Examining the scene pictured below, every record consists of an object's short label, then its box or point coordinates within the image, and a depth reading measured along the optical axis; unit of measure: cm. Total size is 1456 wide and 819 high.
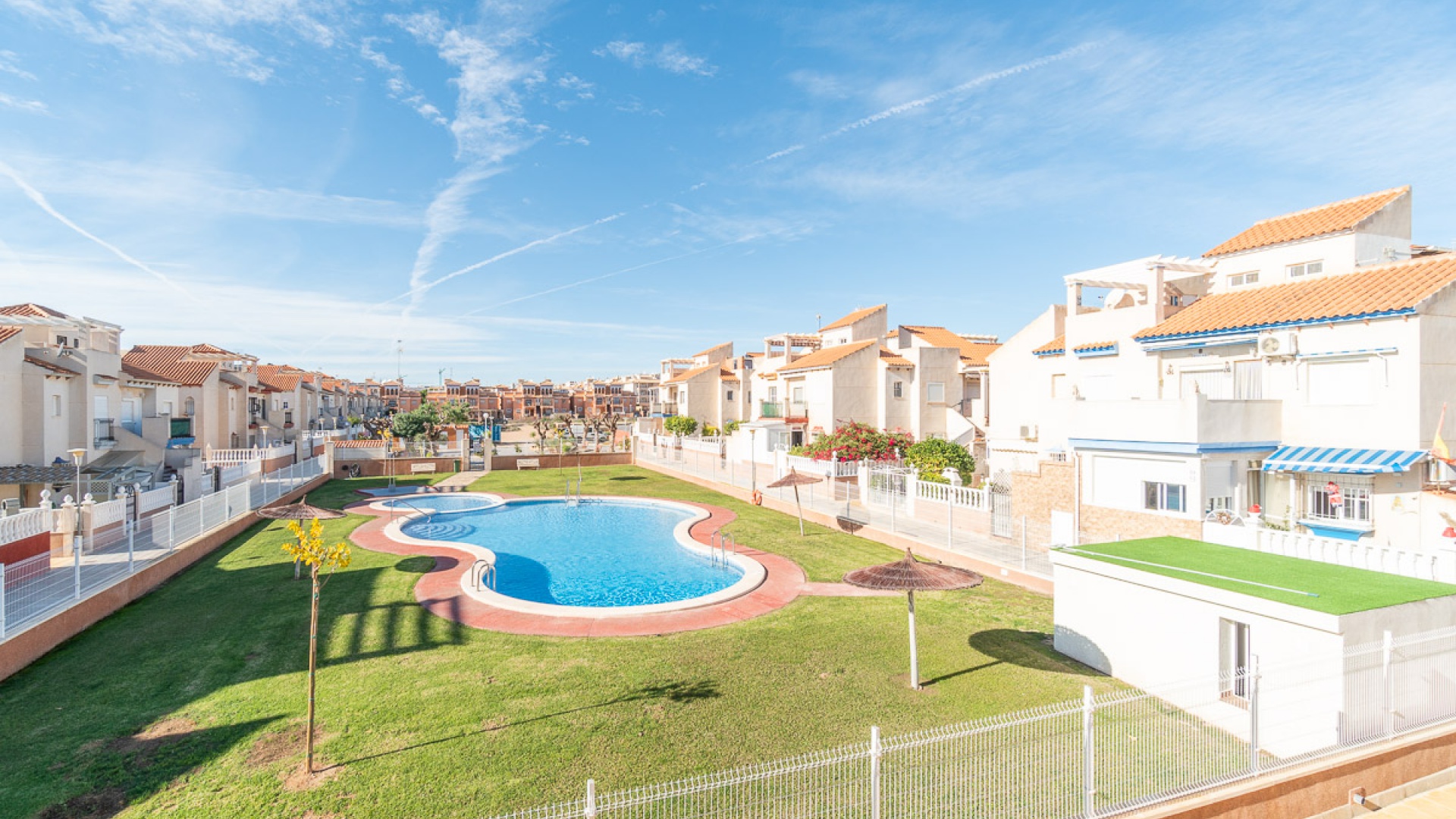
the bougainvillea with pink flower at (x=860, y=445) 2783
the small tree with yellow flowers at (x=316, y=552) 790
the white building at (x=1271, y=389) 1421
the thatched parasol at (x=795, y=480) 2183
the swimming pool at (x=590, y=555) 1622
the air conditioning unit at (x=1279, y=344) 1603
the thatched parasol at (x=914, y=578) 962
